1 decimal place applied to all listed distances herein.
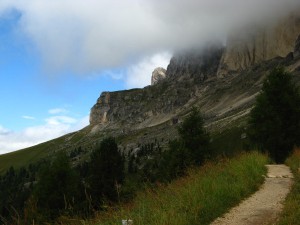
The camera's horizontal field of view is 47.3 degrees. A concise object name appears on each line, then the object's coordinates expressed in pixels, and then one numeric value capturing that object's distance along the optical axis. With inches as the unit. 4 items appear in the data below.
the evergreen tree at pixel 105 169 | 1649.9
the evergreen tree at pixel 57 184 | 1391.5
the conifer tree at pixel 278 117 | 1155.3
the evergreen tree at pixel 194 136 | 1386.6
